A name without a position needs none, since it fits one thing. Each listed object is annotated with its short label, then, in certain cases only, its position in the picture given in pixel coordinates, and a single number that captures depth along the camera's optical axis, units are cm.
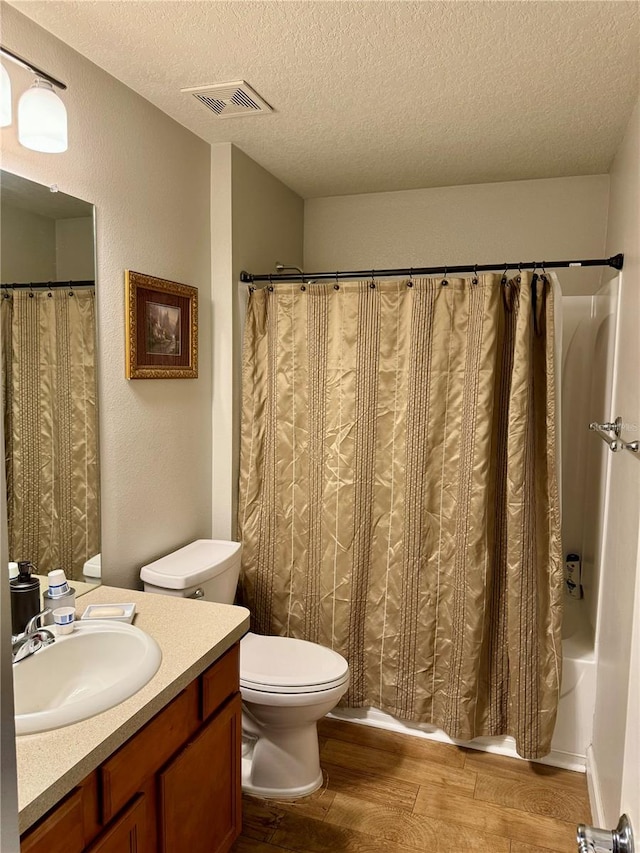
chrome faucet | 143
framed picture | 213
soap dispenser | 157
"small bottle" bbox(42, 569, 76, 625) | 167
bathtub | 239
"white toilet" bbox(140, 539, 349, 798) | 209
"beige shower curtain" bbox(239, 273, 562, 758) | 236
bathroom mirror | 162
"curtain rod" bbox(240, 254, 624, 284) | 227
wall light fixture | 151
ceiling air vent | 201
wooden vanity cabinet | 118
